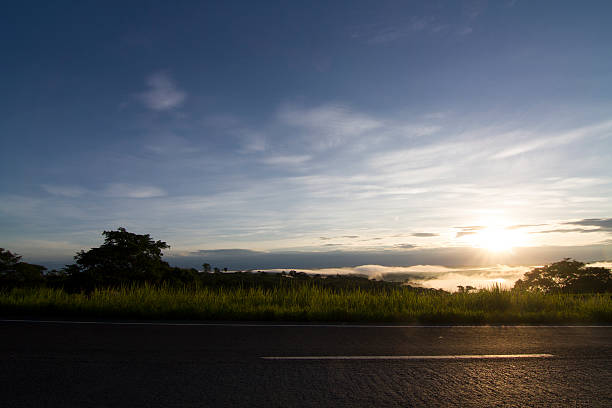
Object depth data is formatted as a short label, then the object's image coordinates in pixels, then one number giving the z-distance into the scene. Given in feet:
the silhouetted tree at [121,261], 71.88
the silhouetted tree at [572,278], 87.81
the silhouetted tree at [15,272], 88.69
